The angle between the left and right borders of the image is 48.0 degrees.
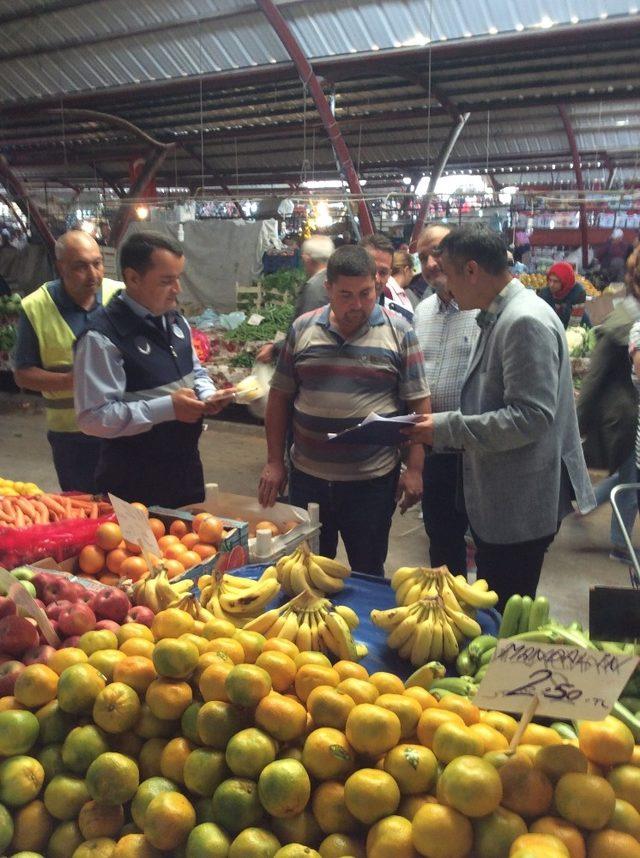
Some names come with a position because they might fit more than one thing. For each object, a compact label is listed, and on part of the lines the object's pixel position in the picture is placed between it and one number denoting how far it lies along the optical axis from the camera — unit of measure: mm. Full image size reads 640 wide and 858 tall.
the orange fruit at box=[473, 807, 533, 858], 989
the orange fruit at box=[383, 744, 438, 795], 1078
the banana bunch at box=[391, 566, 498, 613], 1847
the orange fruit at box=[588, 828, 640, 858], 987
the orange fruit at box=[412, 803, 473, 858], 978
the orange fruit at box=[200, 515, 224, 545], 2340
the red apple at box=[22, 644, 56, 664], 1443
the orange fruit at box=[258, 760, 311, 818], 1055
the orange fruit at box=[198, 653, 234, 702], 1195
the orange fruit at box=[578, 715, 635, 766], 1101
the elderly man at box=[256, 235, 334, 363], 3895
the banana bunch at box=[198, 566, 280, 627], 1778
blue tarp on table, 1749
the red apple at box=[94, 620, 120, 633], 1584
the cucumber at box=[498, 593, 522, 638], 1751
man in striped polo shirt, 2727
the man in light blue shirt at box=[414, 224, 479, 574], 3158
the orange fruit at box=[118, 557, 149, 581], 2115
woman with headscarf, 6316
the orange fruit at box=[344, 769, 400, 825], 1038
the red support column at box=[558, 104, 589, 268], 10656
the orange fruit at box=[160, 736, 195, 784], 1162
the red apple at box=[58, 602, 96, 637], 1562
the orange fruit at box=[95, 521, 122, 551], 2209
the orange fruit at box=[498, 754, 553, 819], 1035
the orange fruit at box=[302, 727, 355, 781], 1100
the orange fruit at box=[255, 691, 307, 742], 1138
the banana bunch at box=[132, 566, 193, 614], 1740
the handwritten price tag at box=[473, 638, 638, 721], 1058
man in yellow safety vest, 3158
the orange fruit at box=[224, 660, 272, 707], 1146
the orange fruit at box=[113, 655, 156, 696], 1261
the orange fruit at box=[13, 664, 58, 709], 1288
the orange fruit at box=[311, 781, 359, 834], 1076
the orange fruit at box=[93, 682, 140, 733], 1199
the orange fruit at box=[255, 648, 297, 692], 1248
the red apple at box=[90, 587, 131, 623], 1676
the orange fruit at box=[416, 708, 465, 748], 1162
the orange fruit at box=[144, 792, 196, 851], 1070
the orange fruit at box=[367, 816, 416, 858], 1002
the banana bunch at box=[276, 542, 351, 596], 2002
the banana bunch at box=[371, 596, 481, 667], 1694
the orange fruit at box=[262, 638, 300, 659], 1330
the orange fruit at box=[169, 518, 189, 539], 2408
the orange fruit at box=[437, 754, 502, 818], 991
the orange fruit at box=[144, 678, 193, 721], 1206
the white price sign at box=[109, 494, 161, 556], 2025
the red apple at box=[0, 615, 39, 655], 1488
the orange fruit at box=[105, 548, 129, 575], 2184
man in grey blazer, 2195
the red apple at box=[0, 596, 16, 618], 1591
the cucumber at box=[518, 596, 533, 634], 1738
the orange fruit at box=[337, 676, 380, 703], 1216
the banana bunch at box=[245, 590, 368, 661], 1555
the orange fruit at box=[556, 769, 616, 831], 1004
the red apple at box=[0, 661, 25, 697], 1378
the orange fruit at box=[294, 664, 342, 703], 1242
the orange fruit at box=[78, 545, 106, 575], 2197
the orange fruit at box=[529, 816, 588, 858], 993
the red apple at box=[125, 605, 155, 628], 1660
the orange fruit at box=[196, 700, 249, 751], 1147
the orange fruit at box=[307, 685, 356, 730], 1161
